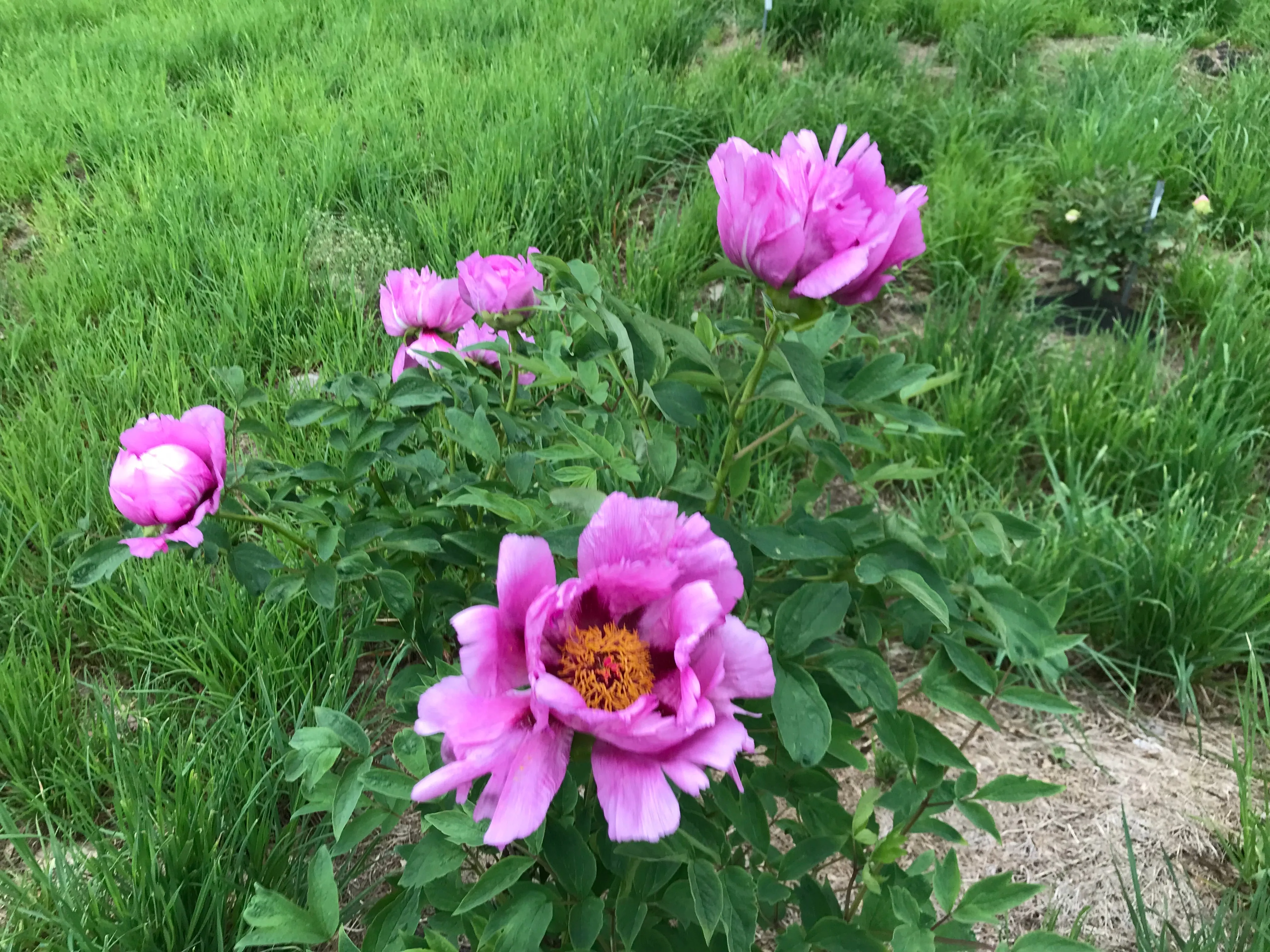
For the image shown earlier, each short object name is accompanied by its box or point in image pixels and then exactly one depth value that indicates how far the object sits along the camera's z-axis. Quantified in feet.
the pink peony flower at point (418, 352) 3.38
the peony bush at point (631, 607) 1.82
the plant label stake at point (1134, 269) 6.78
